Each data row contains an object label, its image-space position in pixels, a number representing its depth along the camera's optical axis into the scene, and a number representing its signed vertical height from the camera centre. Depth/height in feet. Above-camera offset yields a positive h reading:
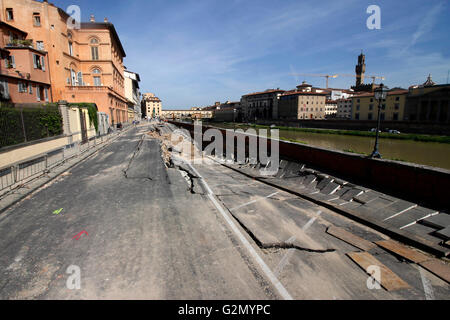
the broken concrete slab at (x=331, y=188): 26.07 -7.23
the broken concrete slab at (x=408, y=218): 18.05 -7.38
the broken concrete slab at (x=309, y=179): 29.78 -7.14
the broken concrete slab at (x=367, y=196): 22.44 -7.05
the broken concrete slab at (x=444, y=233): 15.56 -7.30
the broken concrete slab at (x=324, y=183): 27.66 -7.05
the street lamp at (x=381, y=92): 27.48 +3.37
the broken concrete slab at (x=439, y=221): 16.85 -7.12
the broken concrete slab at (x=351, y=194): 23.70 -7.13
